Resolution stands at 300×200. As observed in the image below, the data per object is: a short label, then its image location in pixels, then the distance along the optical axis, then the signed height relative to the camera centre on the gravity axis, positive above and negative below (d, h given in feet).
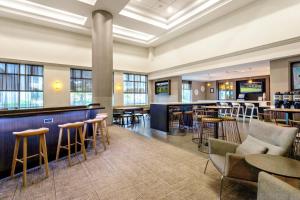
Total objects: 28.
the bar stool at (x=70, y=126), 9.98 -1.78
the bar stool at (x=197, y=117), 14.73 -1.53
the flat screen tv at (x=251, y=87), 36.65 +3.26
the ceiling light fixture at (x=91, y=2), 19.20 +12.26
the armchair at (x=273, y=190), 3.58 -2.20
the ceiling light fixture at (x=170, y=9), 22.00 +13.14
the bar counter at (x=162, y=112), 17.95 -1.40
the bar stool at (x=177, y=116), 19.16 -2.06
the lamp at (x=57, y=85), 25.27 +2.59
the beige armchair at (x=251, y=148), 6.30 -2.22
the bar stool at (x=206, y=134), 12.20 -3.57
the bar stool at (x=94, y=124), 11.77 -1.81
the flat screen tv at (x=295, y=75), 16.29 +2.61
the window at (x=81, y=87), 27.68 +2.63
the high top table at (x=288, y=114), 10.26 -0.92
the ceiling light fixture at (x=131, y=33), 27.45 +12.63
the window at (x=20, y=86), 22.30 +2.33
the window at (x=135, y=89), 33.78 +2.71
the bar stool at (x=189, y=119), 21.01 -2.52
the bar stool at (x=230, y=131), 14.48 -3.57
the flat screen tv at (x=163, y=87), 32.63 +2.99
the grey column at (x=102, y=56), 20.58 +5.95
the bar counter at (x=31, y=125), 8.29 -1.46
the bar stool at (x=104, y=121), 13.10 -1.90
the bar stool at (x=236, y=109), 27.04 -1.63
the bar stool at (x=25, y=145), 7.72 -2.26
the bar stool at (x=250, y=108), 25.70 -1.36
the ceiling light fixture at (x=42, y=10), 19.45 +12.25
